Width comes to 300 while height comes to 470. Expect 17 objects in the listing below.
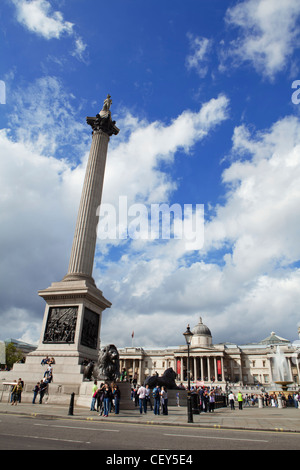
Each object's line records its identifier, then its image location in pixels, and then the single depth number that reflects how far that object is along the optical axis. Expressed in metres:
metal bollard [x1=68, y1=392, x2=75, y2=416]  15.59
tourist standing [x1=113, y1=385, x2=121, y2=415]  17.53
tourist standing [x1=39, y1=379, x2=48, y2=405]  20.30
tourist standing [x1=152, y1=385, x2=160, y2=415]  19.80
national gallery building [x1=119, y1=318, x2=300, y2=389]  104.69
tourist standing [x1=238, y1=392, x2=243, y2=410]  30.75
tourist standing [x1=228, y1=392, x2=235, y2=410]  33.81
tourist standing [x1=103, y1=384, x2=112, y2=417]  16.20
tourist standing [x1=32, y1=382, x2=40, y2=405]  20.34
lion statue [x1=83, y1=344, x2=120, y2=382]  20.97
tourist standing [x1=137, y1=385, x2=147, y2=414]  19.52
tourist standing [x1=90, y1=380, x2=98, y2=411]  18.08
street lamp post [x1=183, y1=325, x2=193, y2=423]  15.51
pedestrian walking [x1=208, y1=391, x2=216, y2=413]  26.63
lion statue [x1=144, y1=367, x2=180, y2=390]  30.62
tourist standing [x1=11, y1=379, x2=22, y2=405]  19.48
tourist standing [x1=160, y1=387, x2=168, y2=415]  20.00
